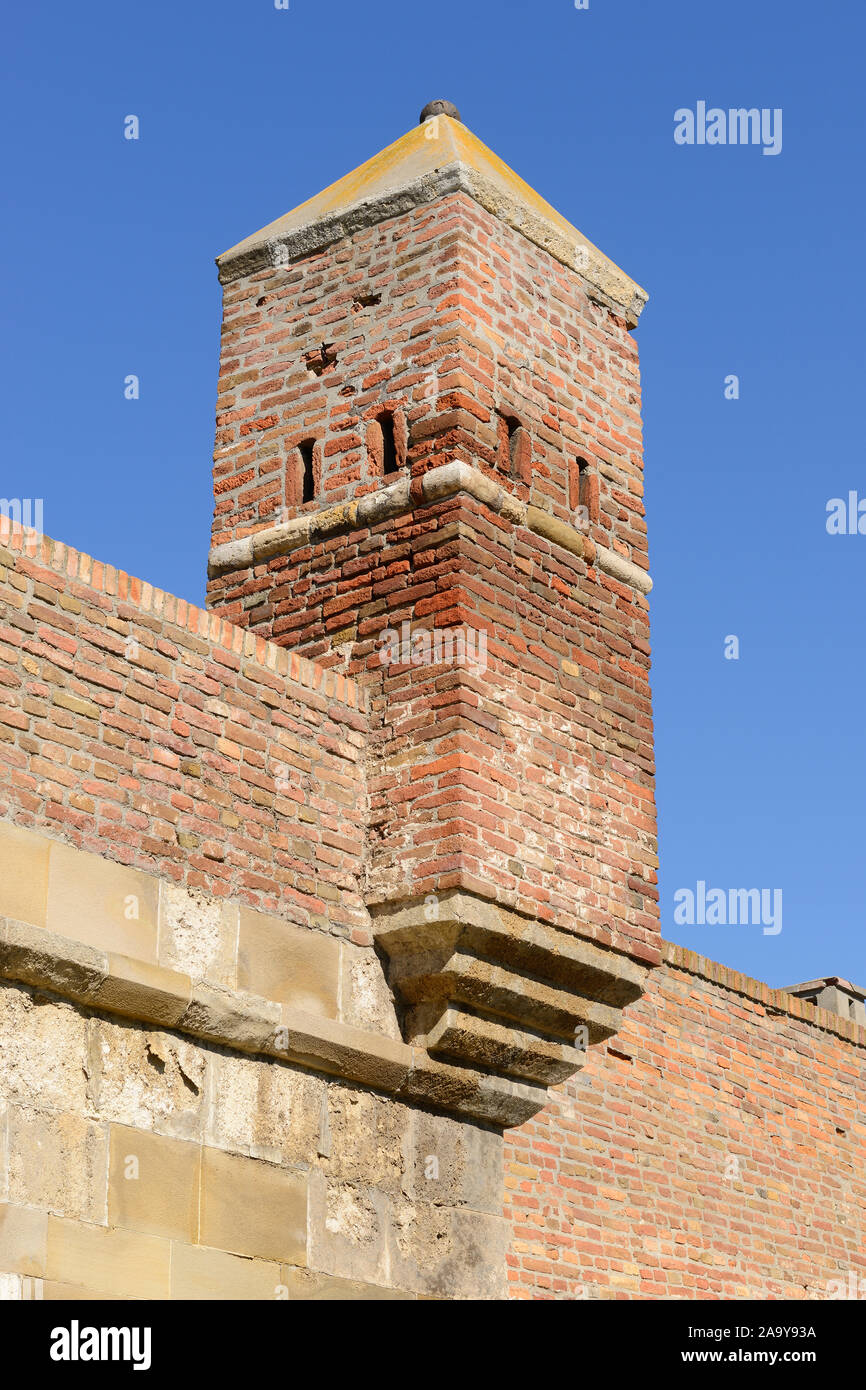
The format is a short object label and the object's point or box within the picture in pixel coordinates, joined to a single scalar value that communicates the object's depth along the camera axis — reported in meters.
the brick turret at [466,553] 7.25
